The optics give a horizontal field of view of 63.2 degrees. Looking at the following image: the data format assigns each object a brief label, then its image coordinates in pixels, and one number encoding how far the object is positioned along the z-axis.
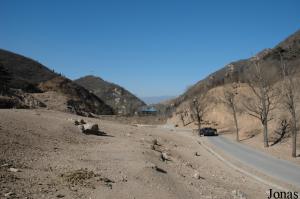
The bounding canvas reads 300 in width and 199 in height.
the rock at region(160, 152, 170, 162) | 14.50
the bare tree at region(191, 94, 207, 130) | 51.71
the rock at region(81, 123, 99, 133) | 17.65
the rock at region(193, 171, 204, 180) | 11.70
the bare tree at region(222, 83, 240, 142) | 48.76
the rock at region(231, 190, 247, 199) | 9.72
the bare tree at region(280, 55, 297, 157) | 17.92
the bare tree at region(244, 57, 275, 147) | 22.73
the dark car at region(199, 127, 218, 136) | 33.20
